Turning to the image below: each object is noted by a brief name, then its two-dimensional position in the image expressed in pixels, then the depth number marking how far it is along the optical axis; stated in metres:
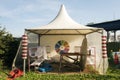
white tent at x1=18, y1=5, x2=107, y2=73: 5.77
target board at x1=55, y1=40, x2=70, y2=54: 7.40
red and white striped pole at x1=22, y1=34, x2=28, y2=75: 5.42
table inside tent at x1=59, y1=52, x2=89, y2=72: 5.93
